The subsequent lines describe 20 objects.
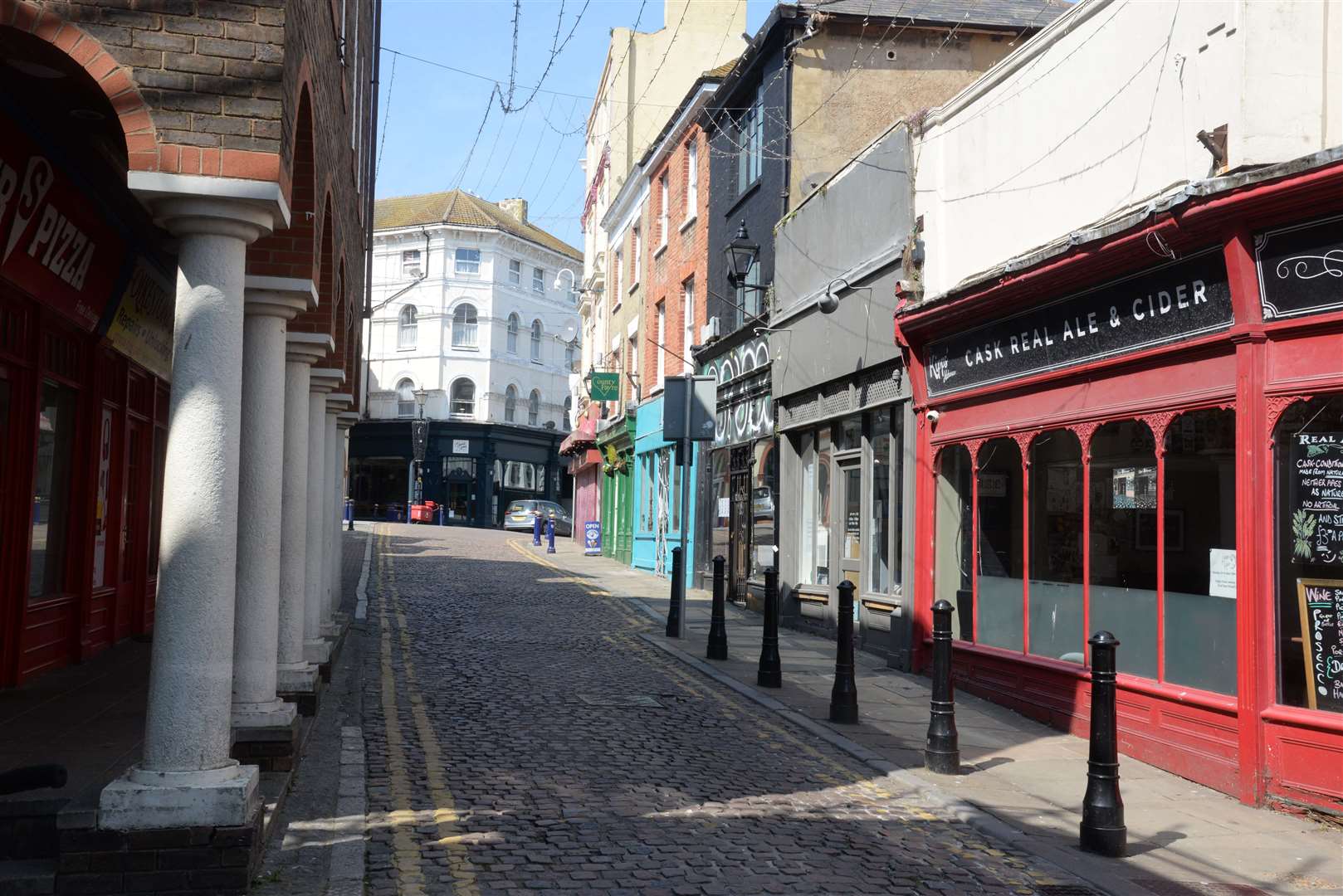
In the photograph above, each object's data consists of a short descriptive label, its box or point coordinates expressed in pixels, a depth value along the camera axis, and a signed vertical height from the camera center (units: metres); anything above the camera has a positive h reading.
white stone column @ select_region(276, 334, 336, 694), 9.34 -0.05
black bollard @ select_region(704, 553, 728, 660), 13.77 -1.15
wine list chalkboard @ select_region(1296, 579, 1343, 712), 7.67 -0.64
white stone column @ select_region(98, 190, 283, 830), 5.48 +0.02
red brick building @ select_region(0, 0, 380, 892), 5.49 +1.20
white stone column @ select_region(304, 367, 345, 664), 11.26 +0.06
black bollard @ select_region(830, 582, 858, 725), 10.26 -1.26
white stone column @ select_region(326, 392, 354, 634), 14.15 +0.29
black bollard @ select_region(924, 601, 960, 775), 8.55 -1.27
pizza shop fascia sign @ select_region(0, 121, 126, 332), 8.13 +2.07
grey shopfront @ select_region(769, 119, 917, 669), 14.06 +1.61
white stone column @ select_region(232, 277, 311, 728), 7.31 +0.17
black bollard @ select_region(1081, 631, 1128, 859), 6.66 -1.31
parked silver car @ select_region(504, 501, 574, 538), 48.16 +0.52
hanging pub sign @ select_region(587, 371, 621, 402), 33.31 +3.79
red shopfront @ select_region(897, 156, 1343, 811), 7.77 +0.40
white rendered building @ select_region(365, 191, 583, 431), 59.50 +10.08
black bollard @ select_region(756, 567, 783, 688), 12.03 -1.13
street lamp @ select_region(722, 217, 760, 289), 18.78 +4.13
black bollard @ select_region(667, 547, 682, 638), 15.62 -1.00
